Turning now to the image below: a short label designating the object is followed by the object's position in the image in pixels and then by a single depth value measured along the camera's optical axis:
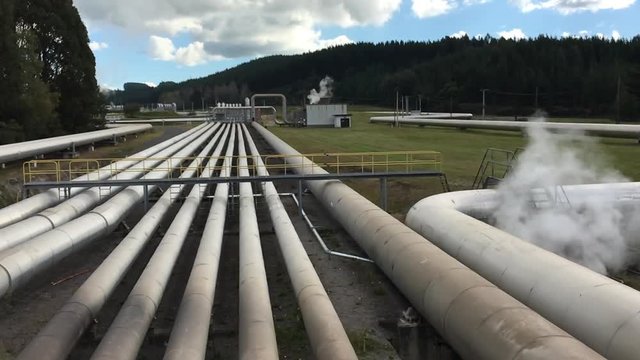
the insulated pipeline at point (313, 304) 9.48
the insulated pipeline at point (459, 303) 8.02
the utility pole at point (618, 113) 84.19
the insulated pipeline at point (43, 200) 18.92
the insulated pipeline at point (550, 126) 47.25
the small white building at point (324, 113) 89.06
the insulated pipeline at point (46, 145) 31.29
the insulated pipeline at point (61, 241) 13.30
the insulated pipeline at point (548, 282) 8.88
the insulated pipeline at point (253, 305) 9.62
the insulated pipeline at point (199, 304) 9.68
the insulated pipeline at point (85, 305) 9.81
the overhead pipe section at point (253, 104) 110.99
